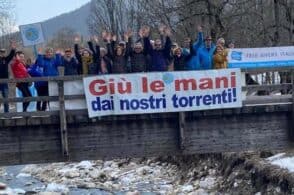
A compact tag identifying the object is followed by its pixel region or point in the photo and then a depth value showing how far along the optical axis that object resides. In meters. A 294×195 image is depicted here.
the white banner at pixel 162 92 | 15.83
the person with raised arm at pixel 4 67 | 16.55
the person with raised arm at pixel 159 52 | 16.67
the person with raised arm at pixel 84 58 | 16.73
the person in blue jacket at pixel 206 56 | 17.16
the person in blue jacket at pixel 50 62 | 16.72
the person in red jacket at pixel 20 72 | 16.55
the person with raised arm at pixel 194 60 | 17.14
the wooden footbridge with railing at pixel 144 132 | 15.73
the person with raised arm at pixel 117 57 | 16.42
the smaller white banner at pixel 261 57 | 20.33
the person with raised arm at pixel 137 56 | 16.66
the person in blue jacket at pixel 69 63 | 16.75
